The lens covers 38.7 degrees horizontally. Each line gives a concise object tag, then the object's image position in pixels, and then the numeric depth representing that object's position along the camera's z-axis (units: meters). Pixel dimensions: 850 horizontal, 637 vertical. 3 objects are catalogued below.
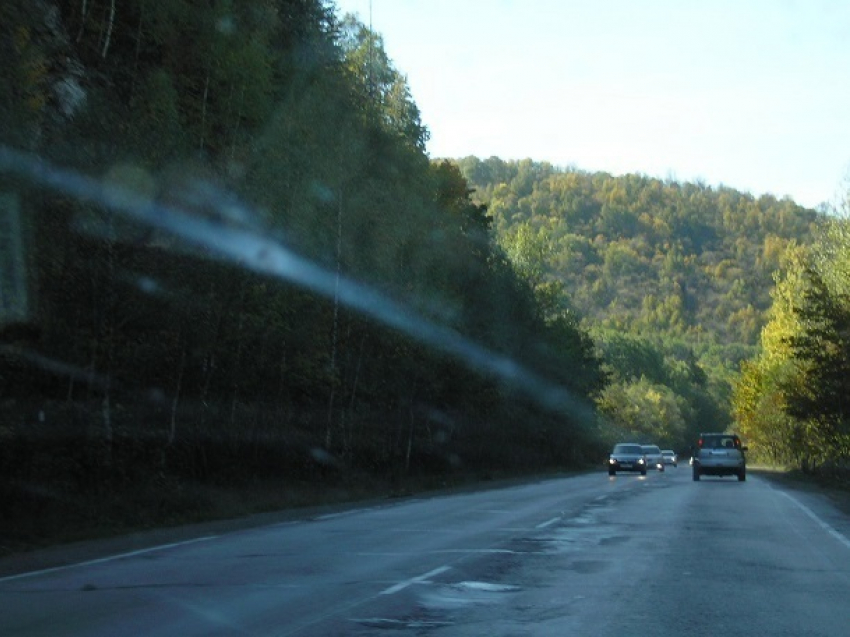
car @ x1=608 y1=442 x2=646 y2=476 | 61.09
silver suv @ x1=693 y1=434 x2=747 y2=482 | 49.84
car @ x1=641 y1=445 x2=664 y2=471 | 80.19
